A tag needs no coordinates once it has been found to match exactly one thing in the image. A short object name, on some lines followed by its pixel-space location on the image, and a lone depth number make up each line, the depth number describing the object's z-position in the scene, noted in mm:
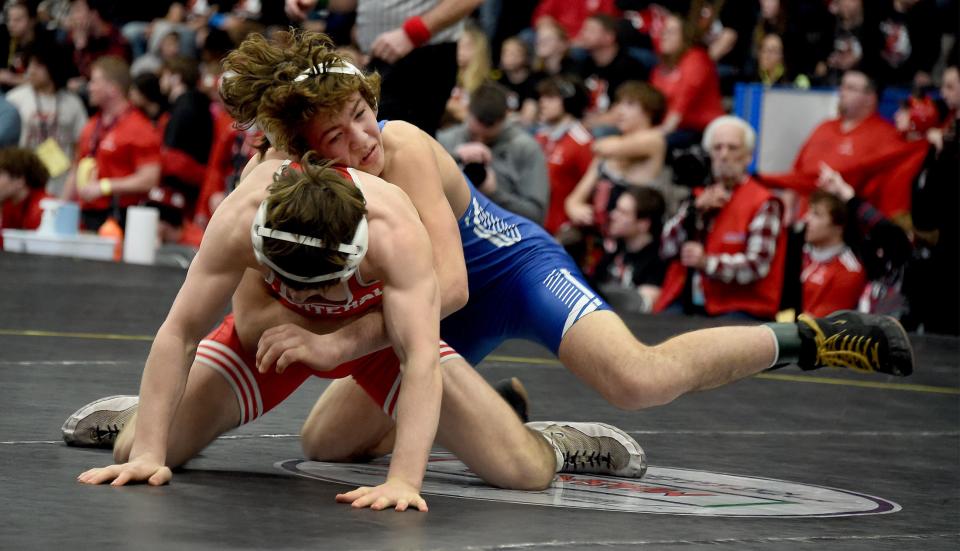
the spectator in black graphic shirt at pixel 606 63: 19593
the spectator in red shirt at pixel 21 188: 16446
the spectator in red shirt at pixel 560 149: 17539
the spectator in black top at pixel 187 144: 19112
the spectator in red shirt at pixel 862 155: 14960
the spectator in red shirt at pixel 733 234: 14283
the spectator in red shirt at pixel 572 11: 22282
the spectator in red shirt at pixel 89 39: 25041
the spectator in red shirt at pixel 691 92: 17990
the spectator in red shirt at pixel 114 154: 18617
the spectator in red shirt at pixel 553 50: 20481
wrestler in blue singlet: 7546
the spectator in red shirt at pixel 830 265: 13999
